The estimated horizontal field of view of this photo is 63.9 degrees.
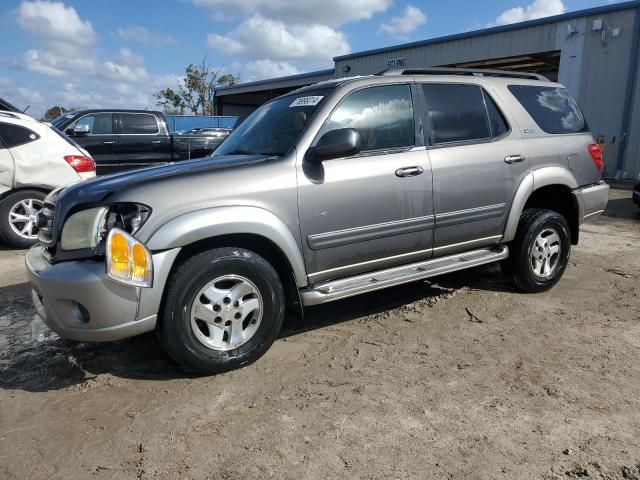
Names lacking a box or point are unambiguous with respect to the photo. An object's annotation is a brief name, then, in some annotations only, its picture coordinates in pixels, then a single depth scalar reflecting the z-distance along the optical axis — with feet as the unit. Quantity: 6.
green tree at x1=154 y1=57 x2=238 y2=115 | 166.71
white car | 20.98
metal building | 46.47
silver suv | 9.52
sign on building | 65.98
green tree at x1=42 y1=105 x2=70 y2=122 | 148.63
